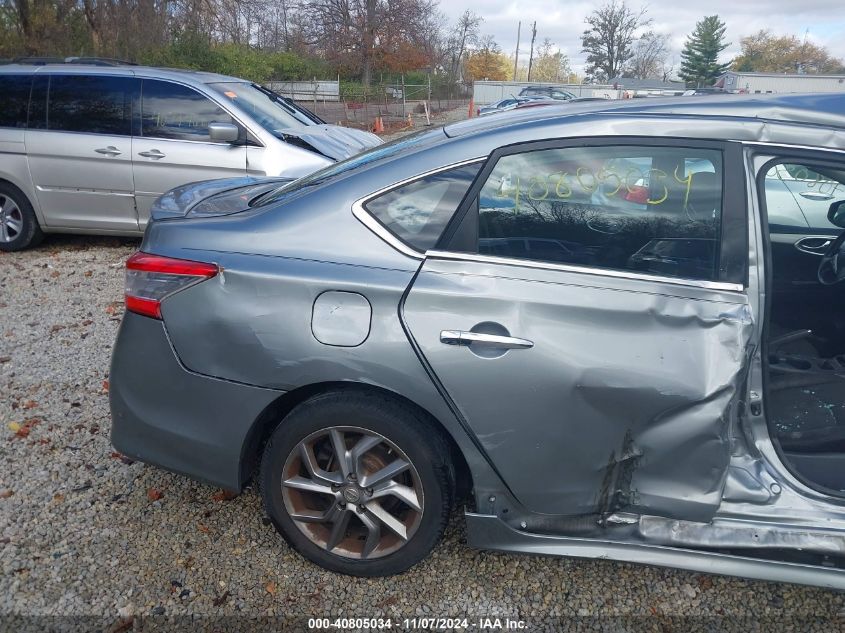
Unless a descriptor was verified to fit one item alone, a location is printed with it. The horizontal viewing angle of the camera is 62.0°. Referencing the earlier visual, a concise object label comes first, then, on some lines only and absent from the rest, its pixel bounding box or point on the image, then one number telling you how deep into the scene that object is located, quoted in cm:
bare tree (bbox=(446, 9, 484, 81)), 6288
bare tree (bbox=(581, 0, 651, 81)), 6931
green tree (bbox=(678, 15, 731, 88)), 6875
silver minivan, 662
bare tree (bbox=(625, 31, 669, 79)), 7106
